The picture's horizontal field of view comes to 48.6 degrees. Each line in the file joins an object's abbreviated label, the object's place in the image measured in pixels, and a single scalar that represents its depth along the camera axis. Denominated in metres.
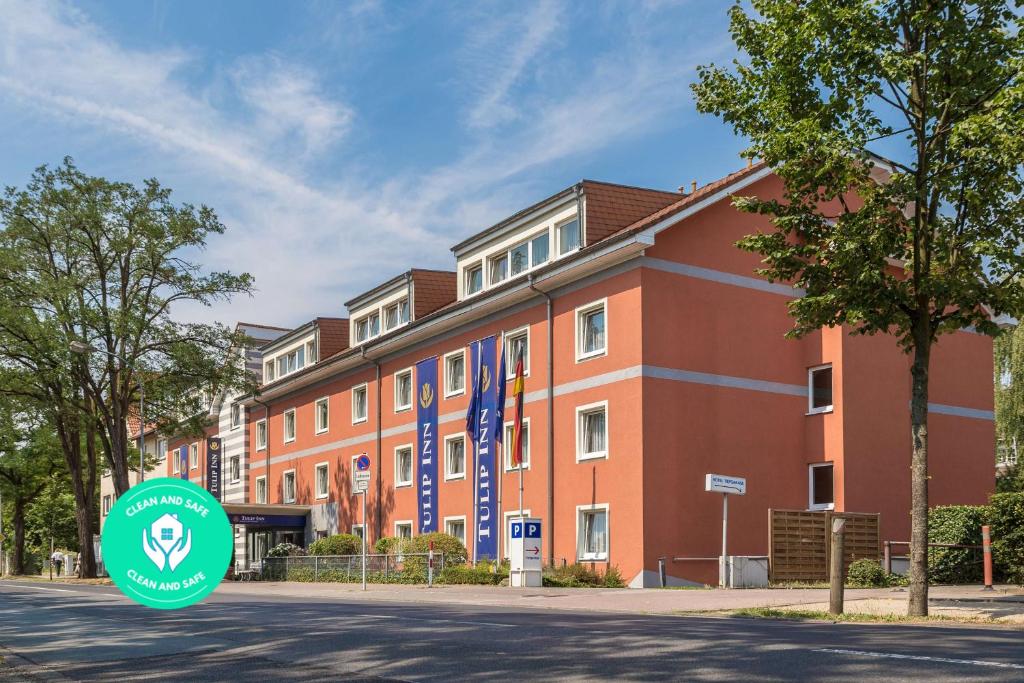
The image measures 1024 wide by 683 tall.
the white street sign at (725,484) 26.25
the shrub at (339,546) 39.56
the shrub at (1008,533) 23.47
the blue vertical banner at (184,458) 65.21
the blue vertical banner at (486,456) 34.19
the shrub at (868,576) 25.92
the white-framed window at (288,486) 50.59
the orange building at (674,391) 29.27
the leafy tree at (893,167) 15.97
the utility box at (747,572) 26.77
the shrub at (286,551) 42.19
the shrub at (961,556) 26.02
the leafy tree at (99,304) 41.66
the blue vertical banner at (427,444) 37.91
